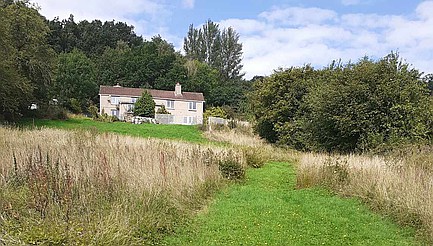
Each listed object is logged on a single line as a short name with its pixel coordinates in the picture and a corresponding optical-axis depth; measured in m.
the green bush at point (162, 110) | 48.16
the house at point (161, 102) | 50.53
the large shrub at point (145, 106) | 46.56
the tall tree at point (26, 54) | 27.55
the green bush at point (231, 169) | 10.52
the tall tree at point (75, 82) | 45.56
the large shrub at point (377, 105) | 14.51
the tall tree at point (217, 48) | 77.12
